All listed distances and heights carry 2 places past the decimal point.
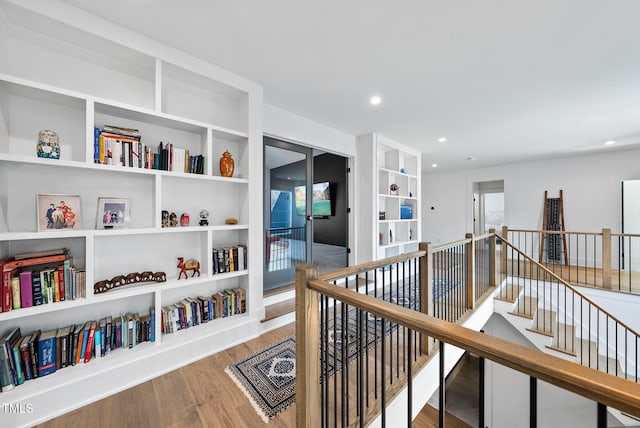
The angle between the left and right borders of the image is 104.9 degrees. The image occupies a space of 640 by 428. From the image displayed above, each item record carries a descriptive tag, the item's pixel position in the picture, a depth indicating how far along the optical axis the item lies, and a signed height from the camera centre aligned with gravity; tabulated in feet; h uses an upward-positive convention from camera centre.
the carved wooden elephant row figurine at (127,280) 6.02 -1.75
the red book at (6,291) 4.79 -1.53
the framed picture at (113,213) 6.17 +0.00
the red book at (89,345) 5.69 -3.09
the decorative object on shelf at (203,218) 7.63 -0.14
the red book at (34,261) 4.94 -1.02
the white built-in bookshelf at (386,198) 13.34 +0.99
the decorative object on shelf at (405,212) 16.28 +0.13
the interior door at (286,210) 10.49 +0.17
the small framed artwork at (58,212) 5.37 +0.02
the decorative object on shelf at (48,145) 5.32 +1.49
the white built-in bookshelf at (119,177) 5.29 +0.97
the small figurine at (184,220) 7.36 -0.20
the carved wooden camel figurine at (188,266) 7.30 -1.60
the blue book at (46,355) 5.20 -3.03
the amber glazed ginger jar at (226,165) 7.94 +1.57
